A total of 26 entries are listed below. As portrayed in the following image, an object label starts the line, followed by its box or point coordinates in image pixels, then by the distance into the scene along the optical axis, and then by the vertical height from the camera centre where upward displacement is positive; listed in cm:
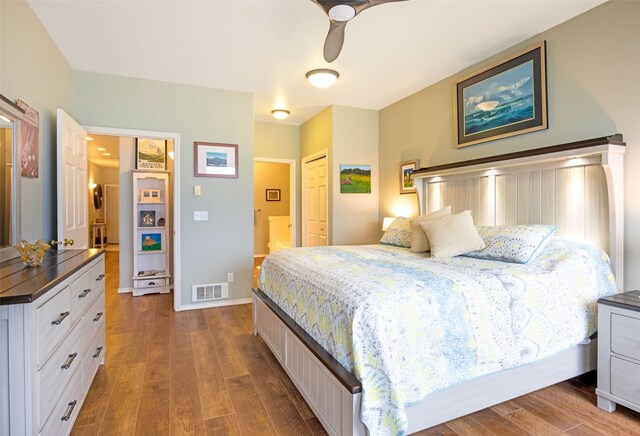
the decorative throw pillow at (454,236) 257 -15
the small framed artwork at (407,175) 411 +54
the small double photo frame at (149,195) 474 +33
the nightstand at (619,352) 181 -75
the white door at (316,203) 491 +23
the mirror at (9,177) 189 +25
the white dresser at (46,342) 117 -50
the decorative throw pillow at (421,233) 291 -13
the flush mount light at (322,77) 343 +145
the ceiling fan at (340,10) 193 +121
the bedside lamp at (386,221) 428 -5
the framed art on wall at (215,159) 396 +70
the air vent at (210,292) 398 -87
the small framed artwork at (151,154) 476 +92
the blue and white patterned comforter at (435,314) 145 -49
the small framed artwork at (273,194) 834 +58
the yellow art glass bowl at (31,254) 170 -17
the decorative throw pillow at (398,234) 336 -17
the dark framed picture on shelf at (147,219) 477 +0
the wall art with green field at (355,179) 466 +54
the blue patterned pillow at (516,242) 228 -18
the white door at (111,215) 1027 +12
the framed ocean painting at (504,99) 276 +106
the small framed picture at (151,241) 475 -32
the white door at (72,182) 276 +34
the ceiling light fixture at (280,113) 471 +147
